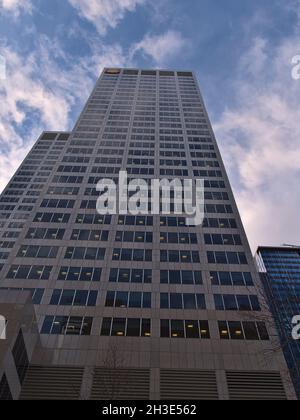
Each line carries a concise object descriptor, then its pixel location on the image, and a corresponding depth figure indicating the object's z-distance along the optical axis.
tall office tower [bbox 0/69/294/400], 29.38
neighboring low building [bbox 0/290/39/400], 24.14
